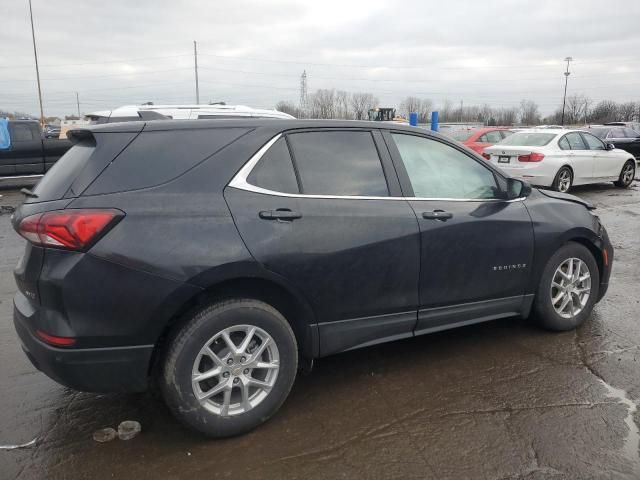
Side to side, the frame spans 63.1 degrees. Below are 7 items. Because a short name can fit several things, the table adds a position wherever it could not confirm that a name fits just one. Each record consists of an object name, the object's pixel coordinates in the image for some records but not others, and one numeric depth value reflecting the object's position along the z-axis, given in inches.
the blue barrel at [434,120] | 678.5
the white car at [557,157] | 457.1
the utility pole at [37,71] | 1315.2
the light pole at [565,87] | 2719.7
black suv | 102.0
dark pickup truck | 560.4
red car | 593.3
